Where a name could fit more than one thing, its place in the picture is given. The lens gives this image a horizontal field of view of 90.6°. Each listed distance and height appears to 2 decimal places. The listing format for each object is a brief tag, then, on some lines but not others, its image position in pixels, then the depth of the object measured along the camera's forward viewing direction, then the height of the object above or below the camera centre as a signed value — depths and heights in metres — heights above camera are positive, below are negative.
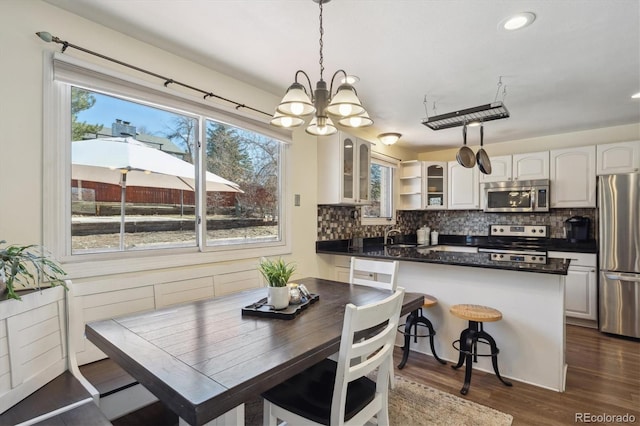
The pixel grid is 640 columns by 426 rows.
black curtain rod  1.66 +0.92
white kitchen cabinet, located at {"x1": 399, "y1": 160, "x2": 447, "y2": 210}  4.96 +0.45
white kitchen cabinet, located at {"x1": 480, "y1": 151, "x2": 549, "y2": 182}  4.20 +0.63
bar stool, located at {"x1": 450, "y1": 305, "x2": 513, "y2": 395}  2.28 -0.92
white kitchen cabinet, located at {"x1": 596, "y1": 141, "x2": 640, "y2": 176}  3.58 +0.64
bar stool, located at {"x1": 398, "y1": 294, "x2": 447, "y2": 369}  2.66 -0.98
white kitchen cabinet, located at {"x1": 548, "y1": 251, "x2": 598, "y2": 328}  3.63 -0.90
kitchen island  2.29 -0.71
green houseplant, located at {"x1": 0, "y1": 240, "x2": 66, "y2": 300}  1.29 -0.27
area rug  1.94 -1.28
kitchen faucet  4.65 -0.29
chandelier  1.52 +0.53
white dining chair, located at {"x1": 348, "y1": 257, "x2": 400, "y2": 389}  2.30 -0.43
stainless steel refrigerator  3.30 -0.44
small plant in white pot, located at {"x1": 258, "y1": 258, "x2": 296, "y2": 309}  1.61 -0.37
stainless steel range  4.14 -0.40
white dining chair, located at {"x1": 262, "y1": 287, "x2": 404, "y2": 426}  1.18 -0.79
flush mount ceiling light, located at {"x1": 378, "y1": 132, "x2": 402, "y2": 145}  4.07 +0.98
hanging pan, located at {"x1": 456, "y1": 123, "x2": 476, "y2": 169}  3.06 +0.54
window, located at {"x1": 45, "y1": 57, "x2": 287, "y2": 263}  1.83 +0.29
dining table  0.91 -0.51
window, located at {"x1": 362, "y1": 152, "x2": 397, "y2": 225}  4.42 +0.28
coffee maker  4.03 -0.19
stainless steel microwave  4.16 +0.23
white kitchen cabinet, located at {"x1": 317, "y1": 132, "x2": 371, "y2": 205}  3.32 +0.47
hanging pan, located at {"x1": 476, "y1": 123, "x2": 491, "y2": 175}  2.99 +0.49
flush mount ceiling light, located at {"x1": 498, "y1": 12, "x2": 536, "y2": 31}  1.79 +1.12
